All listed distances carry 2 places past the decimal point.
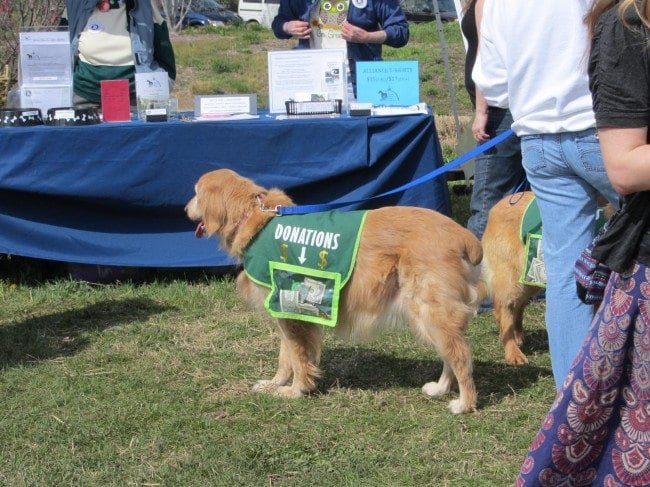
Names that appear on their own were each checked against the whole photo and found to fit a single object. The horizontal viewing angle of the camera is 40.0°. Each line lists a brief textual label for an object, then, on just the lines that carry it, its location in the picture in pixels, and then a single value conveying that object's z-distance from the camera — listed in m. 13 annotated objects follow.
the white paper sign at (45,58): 5.53
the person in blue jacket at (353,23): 5.92
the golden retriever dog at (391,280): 3.55
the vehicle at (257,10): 34.81
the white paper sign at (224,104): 5.46
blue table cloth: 5.20
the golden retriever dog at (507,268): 4.27
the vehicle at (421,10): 24.22
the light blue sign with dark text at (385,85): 5.52
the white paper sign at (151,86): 5.49
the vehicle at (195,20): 32.44
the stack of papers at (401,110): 5.31
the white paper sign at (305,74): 5.48
